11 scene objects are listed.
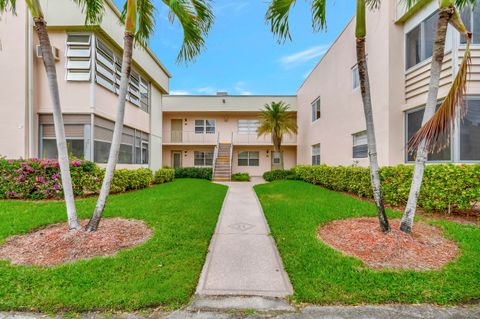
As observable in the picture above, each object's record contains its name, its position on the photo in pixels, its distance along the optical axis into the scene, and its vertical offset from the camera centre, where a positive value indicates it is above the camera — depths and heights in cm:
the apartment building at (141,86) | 718 +297
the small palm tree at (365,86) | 432 +149
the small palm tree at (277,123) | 1770 +309
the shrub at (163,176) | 1430 -82
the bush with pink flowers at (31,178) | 792 -53
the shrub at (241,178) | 1781 -116
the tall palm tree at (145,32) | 439 +293
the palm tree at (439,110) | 338 +82
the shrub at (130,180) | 942 -75
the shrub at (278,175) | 1698 -86
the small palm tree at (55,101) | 419 +116
